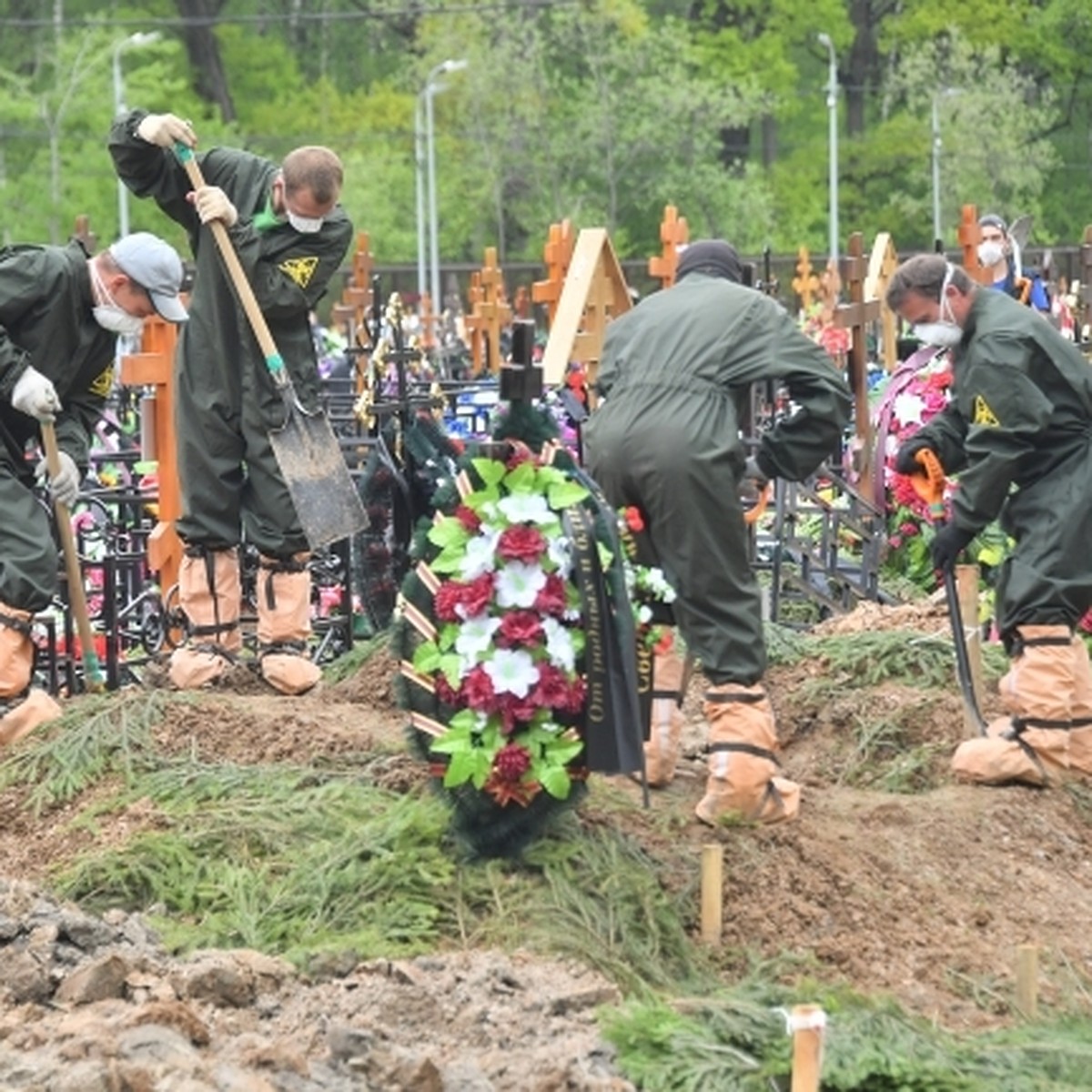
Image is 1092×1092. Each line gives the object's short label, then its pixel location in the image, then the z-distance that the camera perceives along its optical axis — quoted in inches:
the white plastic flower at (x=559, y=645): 553.0
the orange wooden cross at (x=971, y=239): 1477.6
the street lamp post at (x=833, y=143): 4190.5
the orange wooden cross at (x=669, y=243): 1395.2
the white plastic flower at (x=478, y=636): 552.7
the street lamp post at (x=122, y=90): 3548.2
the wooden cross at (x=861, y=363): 1192.8
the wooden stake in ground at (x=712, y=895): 563.5
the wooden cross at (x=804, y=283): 2306.8
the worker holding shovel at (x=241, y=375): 764.6
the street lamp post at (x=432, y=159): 3597.4
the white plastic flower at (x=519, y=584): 552.1
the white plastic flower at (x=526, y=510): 554.9
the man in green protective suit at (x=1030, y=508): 702.5
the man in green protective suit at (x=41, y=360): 716.7
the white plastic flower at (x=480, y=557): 553.9
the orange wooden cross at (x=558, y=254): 1498.5
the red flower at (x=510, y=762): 552.7
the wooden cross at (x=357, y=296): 1644.9
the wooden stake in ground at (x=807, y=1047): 426.6
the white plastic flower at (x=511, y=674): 550.6
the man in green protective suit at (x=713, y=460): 626.2
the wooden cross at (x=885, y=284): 1381.6
